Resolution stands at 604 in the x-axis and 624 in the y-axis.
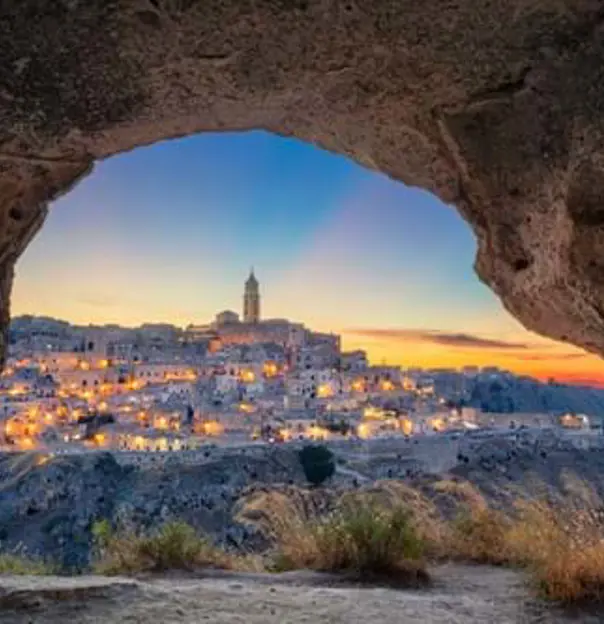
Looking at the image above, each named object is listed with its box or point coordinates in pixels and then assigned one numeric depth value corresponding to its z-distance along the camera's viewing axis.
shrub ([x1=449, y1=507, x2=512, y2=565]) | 6.74
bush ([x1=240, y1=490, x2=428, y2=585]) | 5.99
